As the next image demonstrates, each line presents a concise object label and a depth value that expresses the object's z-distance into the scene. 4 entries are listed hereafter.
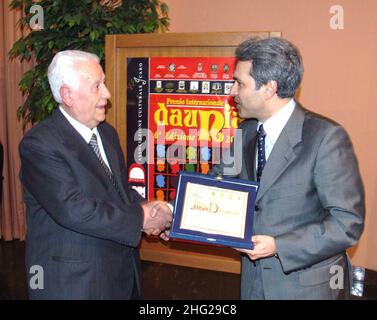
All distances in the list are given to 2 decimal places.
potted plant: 3.27
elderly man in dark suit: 1.68
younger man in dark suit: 1.55
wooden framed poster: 2.84
